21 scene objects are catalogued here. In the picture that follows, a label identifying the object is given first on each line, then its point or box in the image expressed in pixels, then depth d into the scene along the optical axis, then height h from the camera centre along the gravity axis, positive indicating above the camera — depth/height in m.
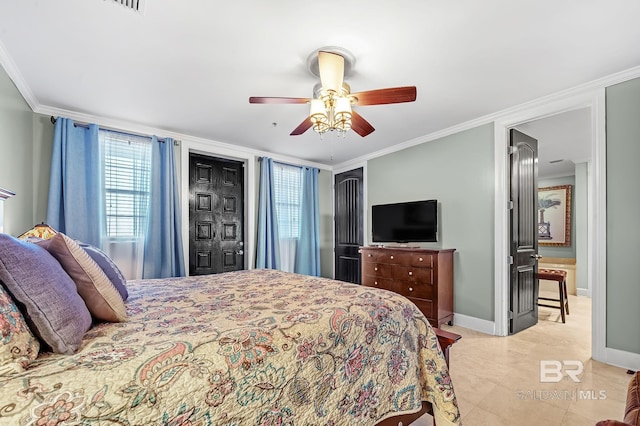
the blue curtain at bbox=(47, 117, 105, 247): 2.94 +0.31
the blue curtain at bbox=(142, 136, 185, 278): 3.43 -0.09
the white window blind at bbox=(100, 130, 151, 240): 3.30 +0.36
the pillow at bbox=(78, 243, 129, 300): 1.53 -0.30
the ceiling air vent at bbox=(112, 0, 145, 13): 1.62 +1.17
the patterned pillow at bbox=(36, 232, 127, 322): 1.19 -0.27
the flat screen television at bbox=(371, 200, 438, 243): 3.69 -0.12
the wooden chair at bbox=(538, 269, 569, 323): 3.70 -0.86
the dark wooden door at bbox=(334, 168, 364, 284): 4.95 -0.21
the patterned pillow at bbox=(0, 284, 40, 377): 0.76 -0.35
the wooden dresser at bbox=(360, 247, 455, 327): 3.31 -0.77
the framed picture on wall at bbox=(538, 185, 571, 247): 5.71 -0.06
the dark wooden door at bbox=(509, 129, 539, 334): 3.22 -0.22
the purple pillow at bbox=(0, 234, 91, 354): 0.89 -0.26
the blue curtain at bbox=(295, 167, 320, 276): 4.95 -0.29
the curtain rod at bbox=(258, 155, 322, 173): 4.52 +0.83
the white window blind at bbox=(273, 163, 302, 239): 4.76 +0.26
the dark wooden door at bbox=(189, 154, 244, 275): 3.99 -0.03
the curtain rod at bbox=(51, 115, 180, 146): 3.02 +0.94
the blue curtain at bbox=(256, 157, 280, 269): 4.34 -0.15
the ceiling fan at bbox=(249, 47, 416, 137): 1.94 +0.81
